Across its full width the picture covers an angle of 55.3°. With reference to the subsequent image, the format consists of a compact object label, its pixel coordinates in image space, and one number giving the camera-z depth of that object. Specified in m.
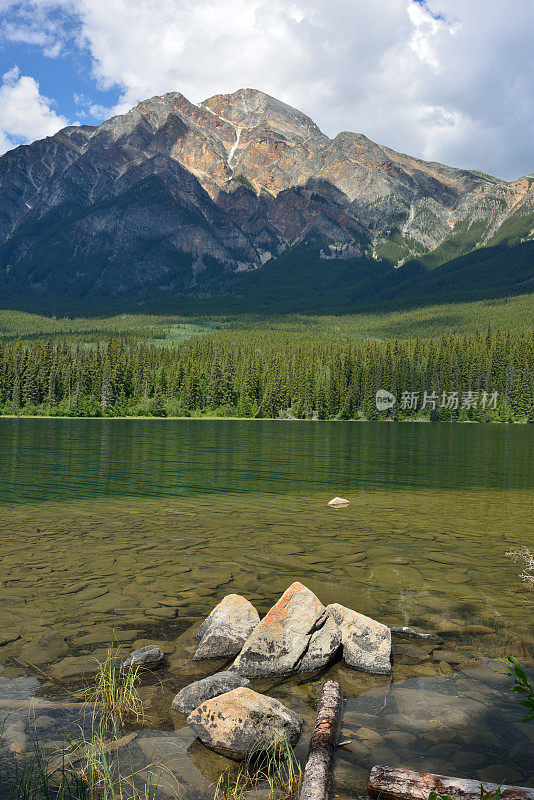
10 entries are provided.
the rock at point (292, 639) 9.85
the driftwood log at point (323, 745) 5.91
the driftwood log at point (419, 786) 5.00
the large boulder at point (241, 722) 7.23
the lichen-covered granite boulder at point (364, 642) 10.02
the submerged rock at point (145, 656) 9.52
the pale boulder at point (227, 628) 10.36
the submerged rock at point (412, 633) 11.32
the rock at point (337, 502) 27.14
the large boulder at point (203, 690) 8.24
